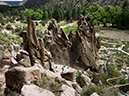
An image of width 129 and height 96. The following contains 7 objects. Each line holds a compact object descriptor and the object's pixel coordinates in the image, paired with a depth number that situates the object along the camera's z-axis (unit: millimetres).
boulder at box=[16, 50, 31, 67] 10625
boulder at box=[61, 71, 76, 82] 11875
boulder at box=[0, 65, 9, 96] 7243
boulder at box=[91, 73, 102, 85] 11811
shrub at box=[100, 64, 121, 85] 11556
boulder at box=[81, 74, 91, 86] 11759
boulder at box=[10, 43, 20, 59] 15359
